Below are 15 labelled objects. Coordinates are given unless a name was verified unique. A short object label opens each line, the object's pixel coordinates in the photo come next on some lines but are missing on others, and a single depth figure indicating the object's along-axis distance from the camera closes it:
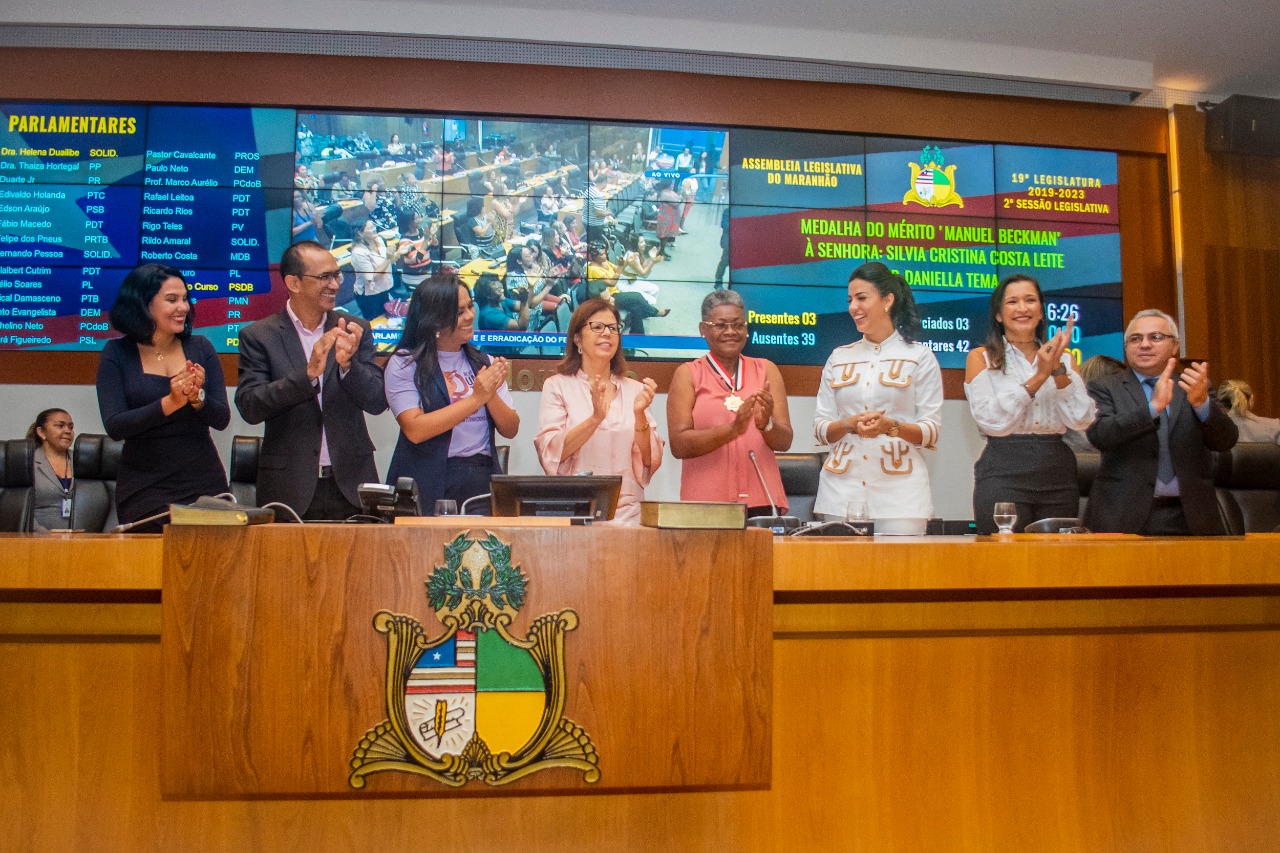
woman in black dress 2.48
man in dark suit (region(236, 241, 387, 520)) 2.68
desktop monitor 1.63
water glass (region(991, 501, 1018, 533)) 2.08
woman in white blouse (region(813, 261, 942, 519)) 2.65
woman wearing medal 2.89
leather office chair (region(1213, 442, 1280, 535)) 4.70
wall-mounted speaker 5.22
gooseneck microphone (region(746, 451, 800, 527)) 2.08
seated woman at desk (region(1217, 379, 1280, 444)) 4.87
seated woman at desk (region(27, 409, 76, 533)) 4.25
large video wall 4.44
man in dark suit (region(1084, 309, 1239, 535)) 2.63
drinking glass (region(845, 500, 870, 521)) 2.64
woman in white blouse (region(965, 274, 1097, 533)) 2.69
